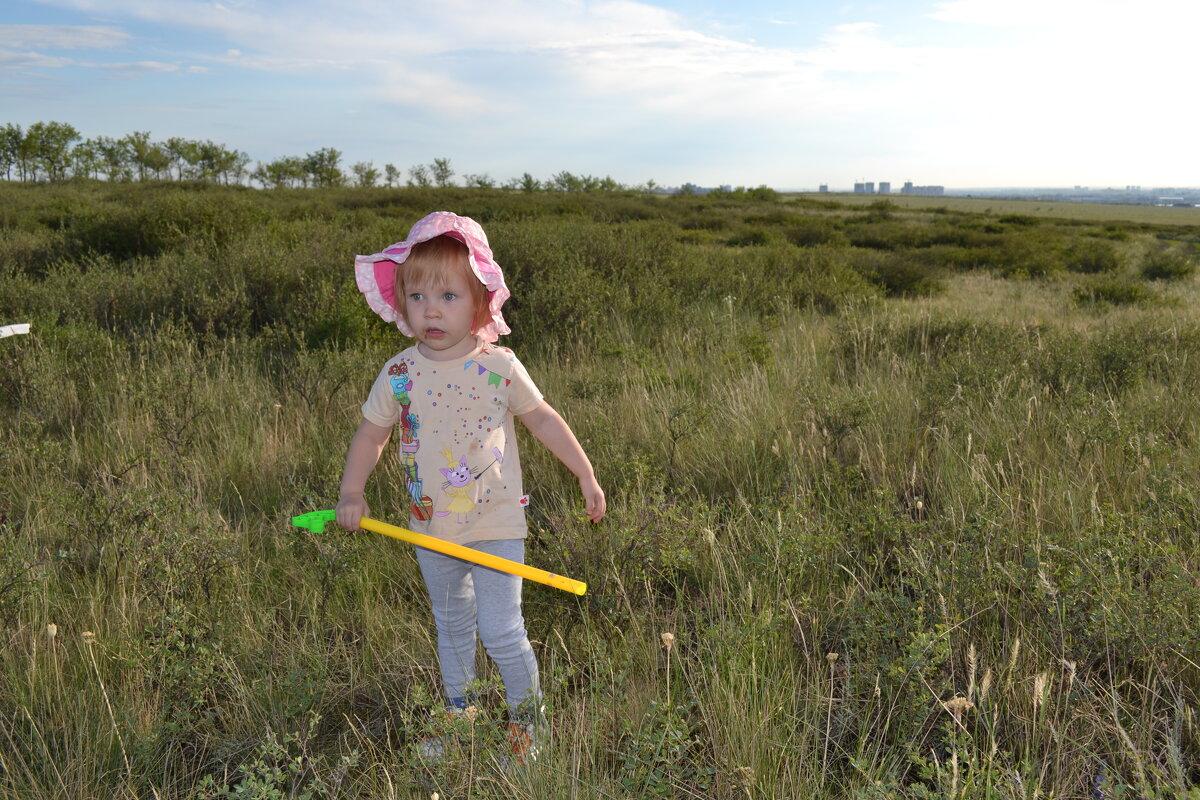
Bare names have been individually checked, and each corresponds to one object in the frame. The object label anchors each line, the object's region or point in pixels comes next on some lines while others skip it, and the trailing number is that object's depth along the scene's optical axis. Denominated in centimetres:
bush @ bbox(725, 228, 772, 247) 1917
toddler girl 206
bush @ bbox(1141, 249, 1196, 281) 1441
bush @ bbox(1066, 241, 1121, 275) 1575
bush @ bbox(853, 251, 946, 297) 1185
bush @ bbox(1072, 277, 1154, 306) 1023
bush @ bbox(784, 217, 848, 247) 1958
